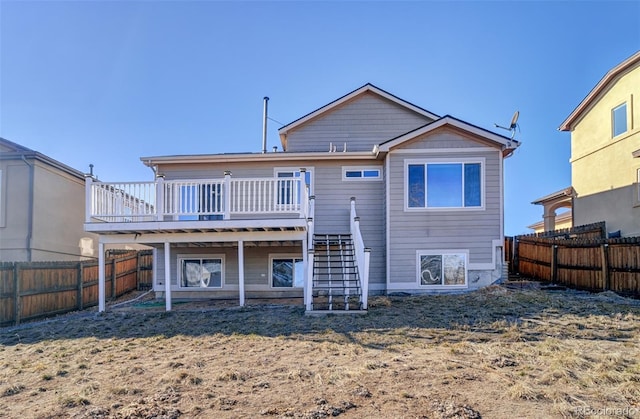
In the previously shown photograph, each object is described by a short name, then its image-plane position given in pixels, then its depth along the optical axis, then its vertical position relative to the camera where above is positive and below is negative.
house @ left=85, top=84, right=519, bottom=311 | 9.68 +0.45
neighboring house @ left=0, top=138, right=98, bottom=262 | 12.97 +0.72
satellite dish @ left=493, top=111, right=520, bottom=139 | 11.05 +2.93
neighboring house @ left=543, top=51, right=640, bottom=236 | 13.71 +2.96
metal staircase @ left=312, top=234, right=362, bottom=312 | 9.30 -1.16
